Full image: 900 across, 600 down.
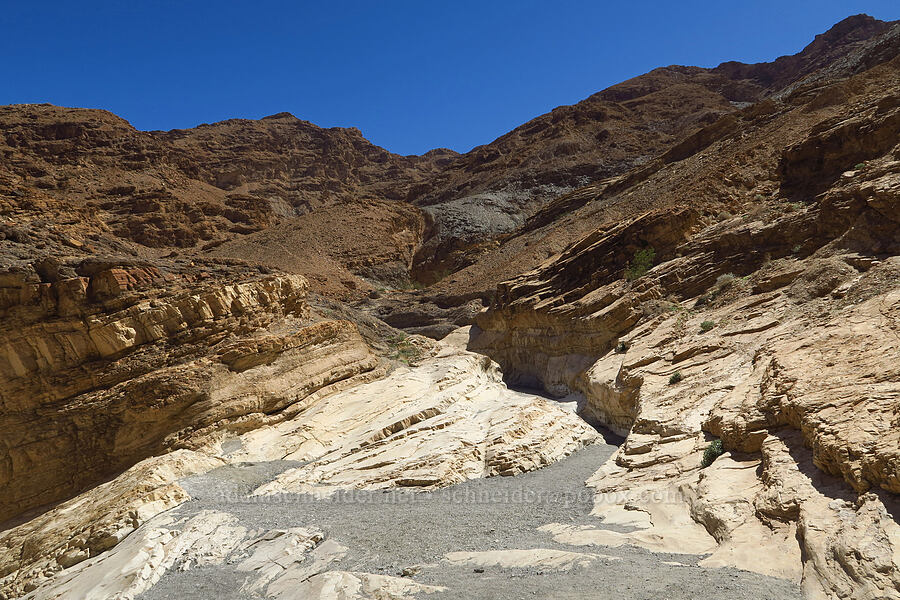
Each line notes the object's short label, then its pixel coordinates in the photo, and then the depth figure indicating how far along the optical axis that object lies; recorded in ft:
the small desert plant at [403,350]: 63.38
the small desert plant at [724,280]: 50.17
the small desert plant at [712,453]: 26.53
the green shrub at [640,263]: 63.00
